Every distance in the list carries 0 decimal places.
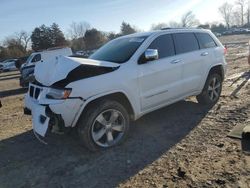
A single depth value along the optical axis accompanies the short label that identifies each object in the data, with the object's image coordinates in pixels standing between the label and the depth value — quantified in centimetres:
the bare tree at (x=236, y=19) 8601
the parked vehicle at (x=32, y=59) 983
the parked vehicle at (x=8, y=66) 2683
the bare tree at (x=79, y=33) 6087
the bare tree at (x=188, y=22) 8049
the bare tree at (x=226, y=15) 8640
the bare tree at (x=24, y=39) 4834
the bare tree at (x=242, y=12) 8371
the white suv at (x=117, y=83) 291
